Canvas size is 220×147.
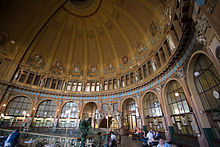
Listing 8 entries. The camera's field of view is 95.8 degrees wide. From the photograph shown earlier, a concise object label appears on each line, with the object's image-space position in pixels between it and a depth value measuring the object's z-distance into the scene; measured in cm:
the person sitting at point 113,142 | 656
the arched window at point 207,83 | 612
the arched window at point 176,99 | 912
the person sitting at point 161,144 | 475
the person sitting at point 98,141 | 609
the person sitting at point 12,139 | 531
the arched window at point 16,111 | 1575
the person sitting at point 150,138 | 694
